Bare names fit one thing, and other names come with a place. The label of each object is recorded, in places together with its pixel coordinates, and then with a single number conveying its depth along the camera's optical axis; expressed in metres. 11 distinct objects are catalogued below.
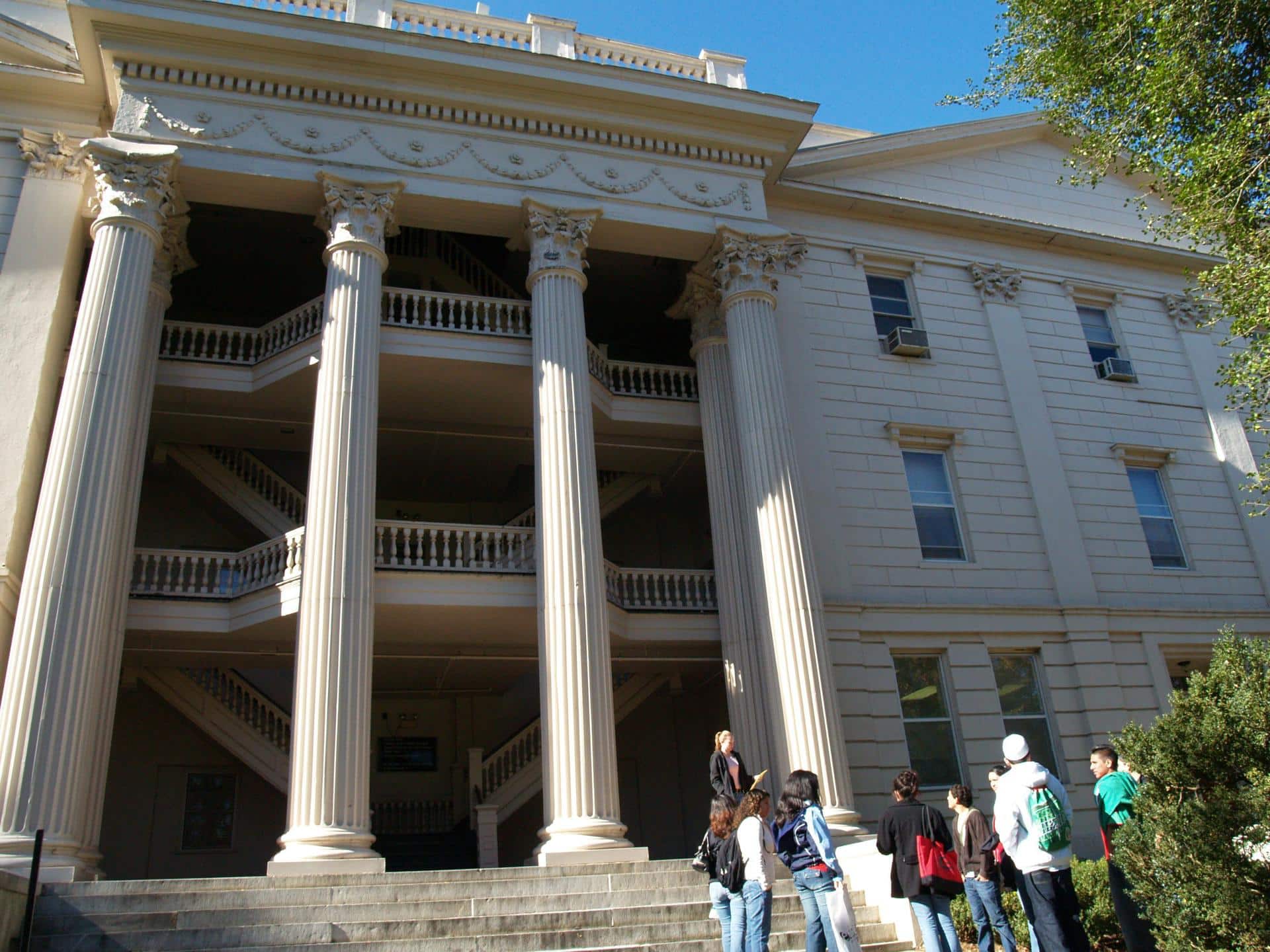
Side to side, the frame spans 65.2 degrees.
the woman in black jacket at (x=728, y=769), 10.88
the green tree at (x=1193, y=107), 12.59
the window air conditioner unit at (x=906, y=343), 19.45
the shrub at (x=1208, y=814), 6.80
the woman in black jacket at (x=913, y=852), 7.98
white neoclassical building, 13.55
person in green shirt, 7.88
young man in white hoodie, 7.07
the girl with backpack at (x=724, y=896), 7.61
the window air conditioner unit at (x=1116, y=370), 20.97
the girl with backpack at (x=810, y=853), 7.74
